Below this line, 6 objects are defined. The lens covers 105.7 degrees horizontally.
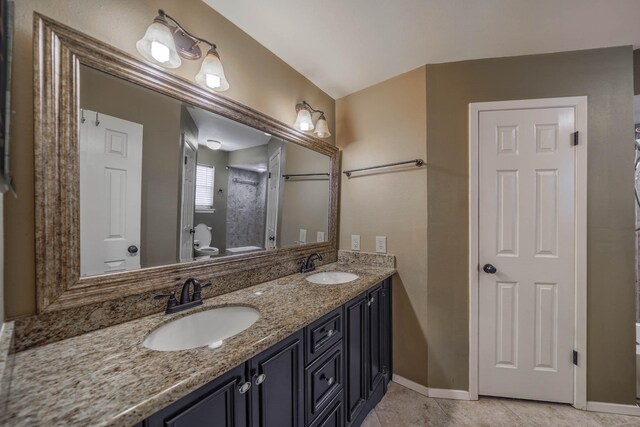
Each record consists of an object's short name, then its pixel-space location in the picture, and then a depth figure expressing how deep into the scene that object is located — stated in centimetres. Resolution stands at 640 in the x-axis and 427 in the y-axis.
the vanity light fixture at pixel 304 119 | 178
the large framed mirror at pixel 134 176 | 81
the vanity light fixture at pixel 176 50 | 99
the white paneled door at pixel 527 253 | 161
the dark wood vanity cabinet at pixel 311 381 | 73
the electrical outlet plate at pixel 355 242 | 211
